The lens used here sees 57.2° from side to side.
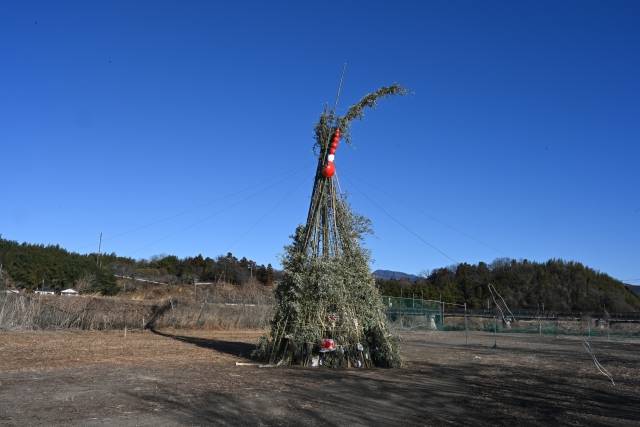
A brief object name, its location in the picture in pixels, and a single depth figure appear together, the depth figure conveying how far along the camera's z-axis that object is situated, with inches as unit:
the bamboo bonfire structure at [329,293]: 534.9
